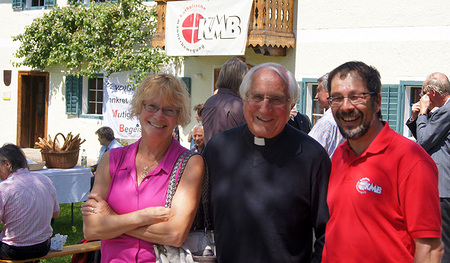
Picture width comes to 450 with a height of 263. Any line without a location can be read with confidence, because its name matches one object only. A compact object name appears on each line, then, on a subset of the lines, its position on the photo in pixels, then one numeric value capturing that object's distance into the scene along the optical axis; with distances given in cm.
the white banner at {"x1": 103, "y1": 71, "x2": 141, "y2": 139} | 1376
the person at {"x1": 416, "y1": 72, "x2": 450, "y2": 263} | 447
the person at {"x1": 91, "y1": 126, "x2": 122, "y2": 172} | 884
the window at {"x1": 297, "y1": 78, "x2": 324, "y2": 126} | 1192
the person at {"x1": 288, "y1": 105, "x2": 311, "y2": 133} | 538
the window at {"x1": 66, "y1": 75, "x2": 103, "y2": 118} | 1528
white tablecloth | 731
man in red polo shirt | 214
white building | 1068
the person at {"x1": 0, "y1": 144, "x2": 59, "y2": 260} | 516
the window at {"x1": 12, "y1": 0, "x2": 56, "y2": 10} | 1559
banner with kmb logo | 1141
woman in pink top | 264
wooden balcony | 1137
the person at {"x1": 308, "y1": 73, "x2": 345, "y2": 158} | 431
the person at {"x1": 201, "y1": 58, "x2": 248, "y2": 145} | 460
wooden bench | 495
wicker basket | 737
